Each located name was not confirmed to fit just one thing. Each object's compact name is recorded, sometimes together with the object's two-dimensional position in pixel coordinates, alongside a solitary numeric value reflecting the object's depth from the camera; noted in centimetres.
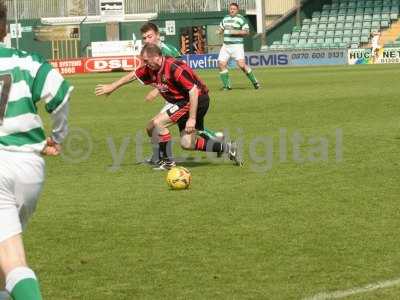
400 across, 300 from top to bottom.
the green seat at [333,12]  5903
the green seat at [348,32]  5611
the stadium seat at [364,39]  5477
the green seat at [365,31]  5547
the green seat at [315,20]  5887
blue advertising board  4977
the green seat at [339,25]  5728
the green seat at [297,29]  5829
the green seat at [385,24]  5584
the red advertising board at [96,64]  5075
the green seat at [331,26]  5750
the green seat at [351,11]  5847
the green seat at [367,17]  5684
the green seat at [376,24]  5578
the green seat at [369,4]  5856
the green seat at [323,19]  5856
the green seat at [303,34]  5750
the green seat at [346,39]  5525
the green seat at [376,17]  5648
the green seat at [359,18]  5731
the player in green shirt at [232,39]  2969
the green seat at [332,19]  5815
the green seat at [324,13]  5937
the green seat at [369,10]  5792
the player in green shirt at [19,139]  511
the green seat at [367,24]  5619
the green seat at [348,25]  5697
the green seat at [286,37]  5797
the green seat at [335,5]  5977
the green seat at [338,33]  5644
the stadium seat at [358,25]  5656
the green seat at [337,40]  5598
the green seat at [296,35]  5781
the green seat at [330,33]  5677
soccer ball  1135
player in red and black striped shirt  1264
